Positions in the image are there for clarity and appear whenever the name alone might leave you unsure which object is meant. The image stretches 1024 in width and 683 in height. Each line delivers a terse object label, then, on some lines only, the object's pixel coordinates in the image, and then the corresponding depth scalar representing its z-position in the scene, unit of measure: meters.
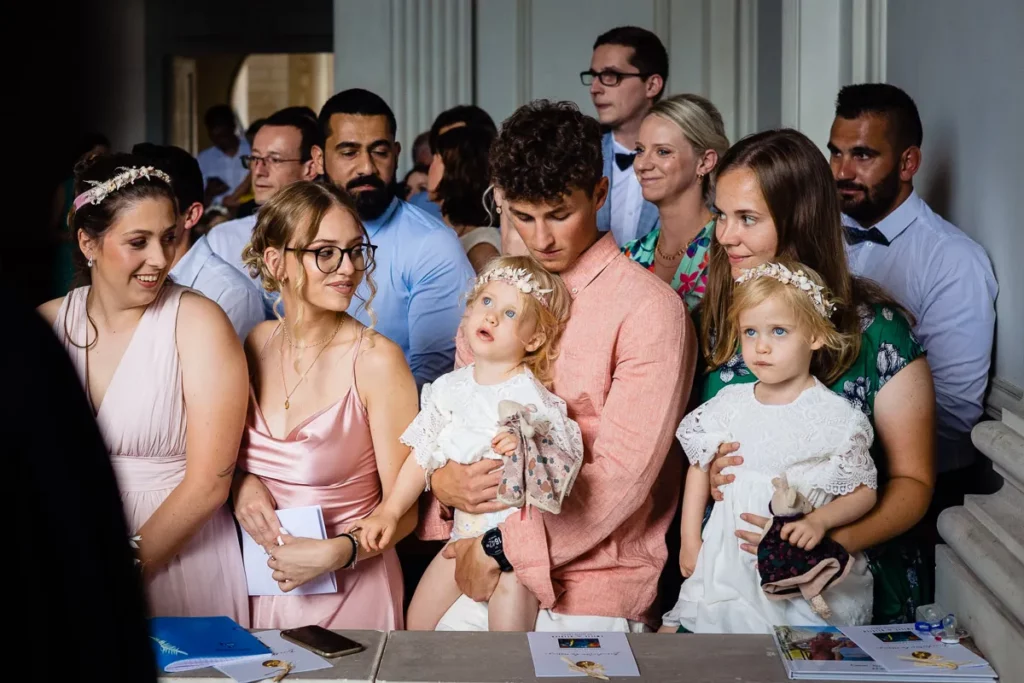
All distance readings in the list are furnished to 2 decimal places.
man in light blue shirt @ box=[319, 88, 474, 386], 3.84
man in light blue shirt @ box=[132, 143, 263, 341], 3.56
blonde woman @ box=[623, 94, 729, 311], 3.71
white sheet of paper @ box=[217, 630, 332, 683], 2.24
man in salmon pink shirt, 2.66
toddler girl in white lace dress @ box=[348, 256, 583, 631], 2.68
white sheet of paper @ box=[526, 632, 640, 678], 2.28
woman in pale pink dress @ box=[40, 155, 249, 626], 2.80
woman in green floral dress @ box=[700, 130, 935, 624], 2.63
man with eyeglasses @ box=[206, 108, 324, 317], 4.66
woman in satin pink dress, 2.84
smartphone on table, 2.35
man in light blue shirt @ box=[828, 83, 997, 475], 3.25
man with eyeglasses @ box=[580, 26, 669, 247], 4.98
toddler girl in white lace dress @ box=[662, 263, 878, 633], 2.55
